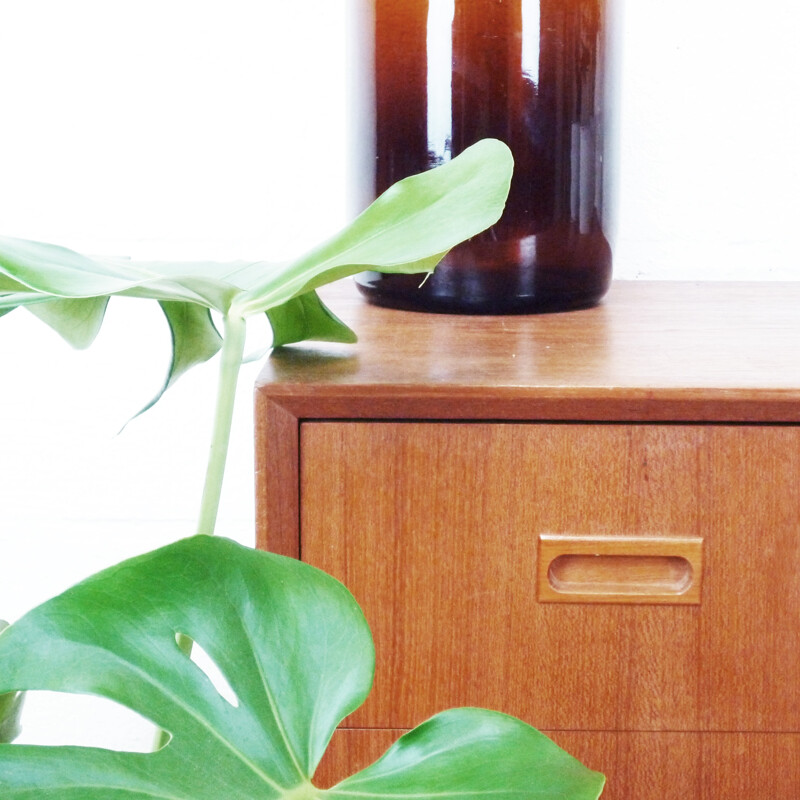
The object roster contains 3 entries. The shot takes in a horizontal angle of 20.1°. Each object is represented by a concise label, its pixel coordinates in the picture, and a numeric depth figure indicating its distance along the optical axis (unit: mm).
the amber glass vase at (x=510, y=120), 1577
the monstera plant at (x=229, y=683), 1135
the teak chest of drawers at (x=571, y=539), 1392
